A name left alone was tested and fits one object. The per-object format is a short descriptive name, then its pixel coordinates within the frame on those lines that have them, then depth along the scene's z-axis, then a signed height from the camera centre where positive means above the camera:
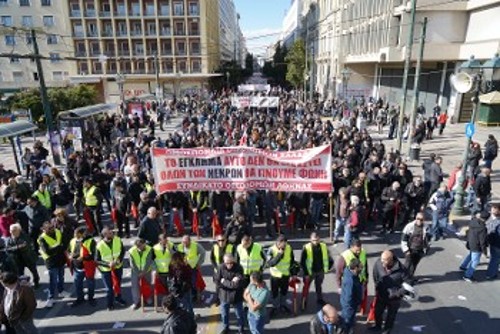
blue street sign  10.71 -1.71
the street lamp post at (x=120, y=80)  35.19 -1.29
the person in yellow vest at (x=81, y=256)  6.89 -3.24
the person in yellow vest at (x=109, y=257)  6.79 -3.22
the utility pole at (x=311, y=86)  38.80 -2.04
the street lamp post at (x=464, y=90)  10.66 -0.67
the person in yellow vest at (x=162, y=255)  6.68 -3.11
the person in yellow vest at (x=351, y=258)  6.20 -2.98
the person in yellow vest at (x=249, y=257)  6.52 -3.08
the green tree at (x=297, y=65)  49.88 +0.00
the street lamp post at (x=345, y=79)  33.80 -1.26
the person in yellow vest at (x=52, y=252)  7.01 -3.24
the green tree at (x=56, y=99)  29.98 -2.67
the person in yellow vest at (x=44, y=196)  9.75 -3.13
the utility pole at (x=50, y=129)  16.64 -2.67
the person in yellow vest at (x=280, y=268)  6.55 -3.29
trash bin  17.42 -3.73
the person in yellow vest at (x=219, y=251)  6.61 -3.05
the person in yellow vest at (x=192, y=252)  6.73 -3.12
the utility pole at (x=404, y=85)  15.73 -0.82
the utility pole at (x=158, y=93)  36.88 -2.58
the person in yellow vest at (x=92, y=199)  9.87 -3.24
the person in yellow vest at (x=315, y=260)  6.67 -3.19
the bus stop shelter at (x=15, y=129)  14.40 -2.38
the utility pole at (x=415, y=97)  15.86 -1.34
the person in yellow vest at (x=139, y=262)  6.66 -3.25
